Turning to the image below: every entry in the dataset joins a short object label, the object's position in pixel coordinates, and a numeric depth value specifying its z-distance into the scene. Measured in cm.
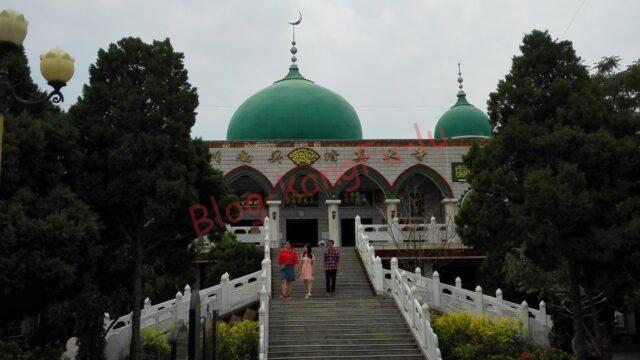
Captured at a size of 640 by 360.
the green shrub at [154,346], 1217
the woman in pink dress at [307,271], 1415
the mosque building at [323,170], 2403
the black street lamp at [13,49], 556
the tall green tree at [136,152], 983
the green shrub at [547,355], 1157
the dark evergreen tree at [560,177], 870
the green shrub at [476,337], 1200
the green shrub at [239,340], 1142
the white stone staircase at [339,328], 1162
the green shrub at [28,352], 855
